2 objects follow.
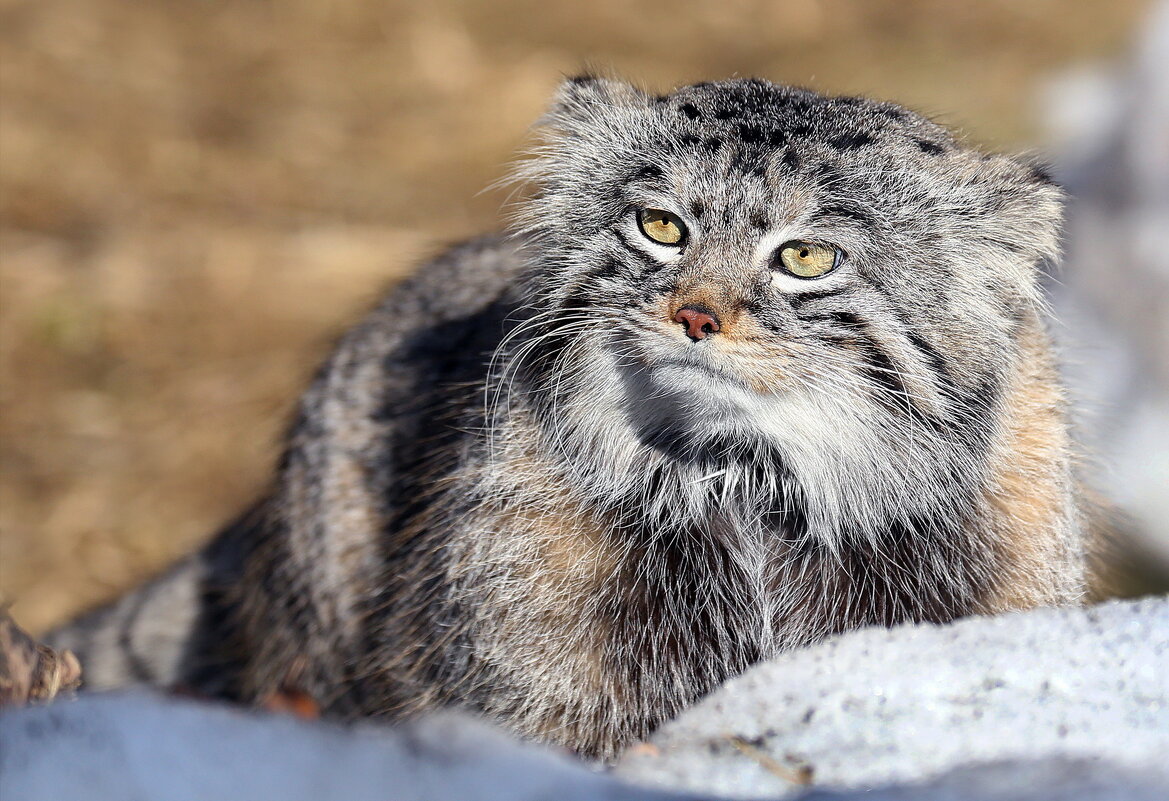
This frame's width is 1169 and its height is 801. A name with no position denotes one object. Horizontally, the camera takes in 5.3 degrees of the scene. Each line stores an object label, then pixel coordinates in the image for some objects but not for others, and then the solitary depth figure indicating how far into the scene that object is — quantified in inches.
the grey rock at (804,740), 133.7
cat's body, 138.8
